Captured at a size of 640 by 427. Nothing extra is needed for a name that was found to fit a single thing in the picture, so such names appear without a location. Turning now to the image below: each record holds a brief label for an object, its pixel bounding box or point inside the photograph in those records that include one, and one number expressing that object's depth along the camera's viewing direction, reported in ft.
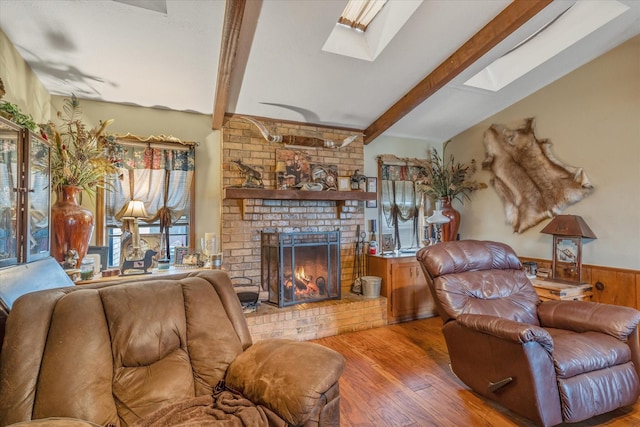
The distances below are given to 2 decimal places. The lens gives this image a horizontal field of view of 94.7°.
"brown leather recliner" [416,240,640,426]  5.49
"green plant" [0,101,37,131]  5.59
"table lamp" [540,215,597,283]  9.63
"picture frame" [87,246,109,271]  8.63
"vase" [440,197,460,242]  13.99
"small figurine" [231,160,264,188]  11.11
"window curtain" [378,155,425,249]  14.23
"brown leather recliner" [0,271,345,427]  3.69
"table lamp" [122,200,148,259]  8.71
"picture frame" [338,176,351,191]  12.86
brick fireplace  11.24
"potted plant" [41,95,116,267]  7.64
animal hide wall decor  10.54
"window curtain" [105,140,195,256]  10.12
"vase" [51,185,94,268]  7.60
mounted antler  11.12
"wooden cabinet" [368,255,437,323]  11.96
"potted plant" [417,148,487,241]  14.11
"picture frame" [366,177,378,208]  13.75
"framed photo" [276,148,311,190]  11.93
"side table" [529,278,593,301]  9.29
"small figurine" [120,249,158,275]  8.30
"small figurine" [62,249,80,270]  7.52
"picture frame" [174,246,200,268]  9.62
